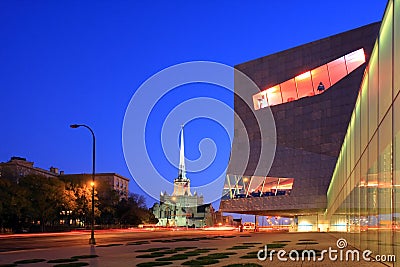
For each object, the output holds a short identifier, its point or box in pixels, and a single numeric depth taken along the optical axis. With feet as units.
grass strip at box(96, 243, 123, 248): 127.24
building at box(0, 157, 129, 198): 341.60
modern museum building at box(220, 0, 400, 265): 226.99
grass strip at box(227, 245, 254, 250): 100.51
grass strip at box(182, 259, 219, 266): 64.28
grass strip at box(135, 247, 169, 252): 101.48
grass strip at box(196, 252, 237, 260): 75.46
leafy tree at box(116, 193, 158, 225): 474.90
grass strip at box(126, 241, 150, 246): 132.05
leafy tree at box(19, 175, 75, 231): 271.90
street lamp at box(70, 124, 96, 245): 131.26
